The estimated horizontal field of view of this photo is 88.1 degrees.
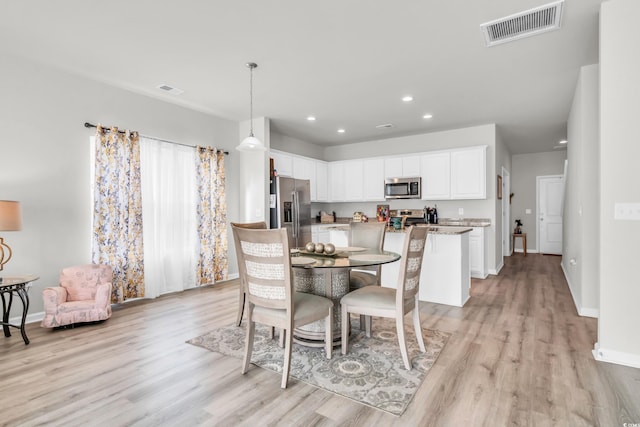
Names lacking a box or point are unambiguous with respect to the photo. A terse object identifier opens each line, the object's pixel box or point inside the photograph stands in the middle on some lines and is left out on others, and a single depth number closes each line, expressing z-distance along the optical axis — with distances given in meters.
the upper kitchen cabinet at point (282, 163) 5.80
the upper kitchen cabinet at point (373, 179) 6.71
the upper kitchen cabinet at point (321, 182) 7.01
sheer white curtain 4.43
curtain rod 3.83
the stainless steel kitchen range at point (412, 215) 6.50
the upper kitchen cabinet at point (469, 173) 5.64
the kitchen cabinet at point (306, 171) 6.35
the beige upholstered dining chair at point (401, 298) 2.36
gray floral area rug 2.05
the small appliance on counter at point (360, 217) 6.95
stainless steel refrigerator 5.47
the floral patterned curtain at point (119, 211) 3.89
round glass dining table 2.70
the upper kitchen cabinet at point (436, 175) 5.98
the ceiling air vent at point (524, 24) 2.52
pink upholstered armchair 3.17
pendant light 3.47
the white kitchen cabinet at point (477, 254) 5.52
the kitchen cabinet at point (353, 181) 6.96
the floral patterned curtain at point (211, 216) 5.00
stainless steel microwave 6.25
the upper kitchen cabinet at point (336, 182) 7.19
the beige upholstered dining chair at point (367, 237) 3.26
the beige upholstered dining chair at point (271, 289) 2.10
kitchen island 3.91
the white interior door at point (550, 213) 8.27
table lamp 2.83
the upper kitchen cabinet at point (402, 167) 6.32
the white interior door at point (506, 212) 7.46
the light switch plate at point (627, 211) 2.36
